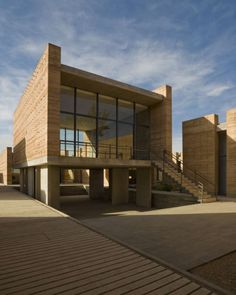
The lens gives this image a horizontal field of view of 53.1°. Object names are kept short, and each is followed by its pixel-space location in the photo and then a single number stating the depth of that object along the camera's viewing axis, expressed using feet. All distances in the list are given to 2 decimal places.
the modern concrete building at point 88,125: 42.01
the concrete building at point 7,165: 104.27
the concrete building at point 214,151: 52.37
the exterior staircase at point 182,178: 44.35
